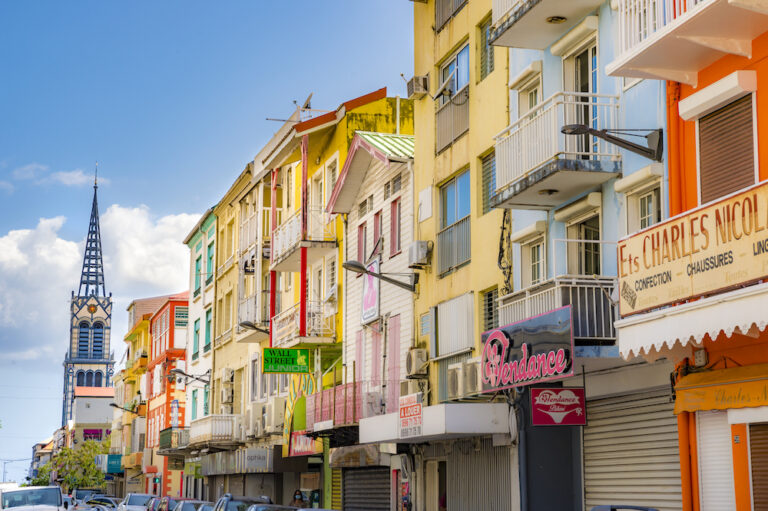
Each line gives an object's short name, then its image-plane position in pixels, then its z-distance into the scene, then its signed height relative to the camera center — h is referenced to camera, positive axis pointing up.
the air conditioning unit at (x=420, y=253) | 25.86 +4.67
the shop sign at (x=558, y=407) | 18.31 +0.93
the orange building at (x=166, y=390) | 60.81 +4.18
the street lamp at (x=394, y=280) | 25.11 +4.19
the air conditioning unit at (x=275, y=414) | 36.38 +1.64
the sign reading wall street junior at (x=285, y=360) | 33.12 +3.00
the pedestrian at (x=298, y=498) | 34.20 -0.92
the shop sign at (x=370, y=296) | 29.45 +4.30
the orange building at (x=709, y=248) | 12.66 +2.44
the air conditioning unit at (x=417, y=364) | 25.73 +2.23
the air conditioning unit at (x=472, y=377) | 21.48 +1.64
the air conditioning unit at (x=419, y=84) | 26.77 +8.62
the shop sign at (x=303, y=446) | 32.59 +0.58
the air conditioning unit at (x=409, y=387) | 26.16 +1.77
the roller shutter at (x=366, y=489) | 29.58 -0.57
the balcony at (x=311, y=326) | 33.16 +4.00
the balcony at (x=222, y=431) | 42.31 +1.32
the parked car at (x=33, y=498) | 26.80 -0.69
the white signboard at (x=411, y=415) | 23.12 +1.02
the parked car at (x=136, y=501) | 41.78 -1.20
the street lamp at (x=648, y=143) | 16.38 +4.47
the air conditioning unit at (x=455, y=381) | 22.25 +1.62
